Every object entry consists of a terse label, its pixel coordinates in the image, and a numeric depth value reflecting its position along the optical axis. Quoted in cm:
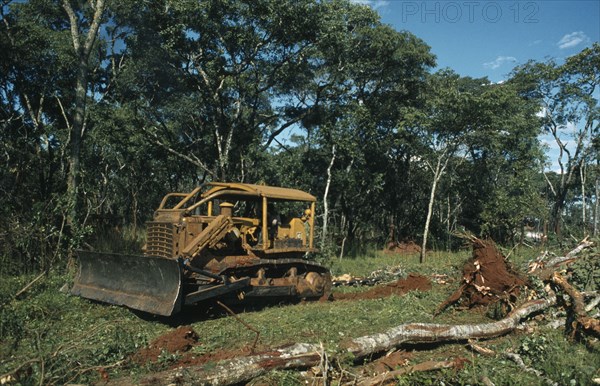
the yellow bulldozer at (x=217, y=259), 849
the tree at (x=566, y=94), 2683
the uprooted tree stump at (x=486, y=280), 878
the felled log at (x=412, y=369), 521
